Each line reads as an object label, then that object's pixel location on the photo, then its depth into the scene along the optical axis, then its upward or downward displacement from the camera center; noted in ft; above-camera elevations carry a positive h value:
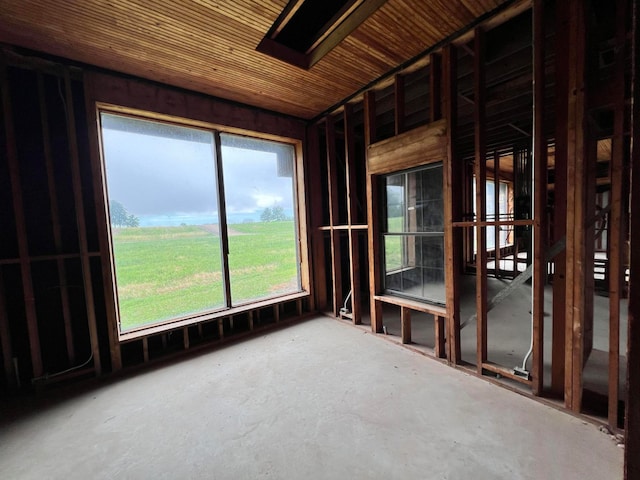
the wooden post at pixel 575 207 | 6.26 +0.10
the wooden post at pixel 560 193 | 6.57 +0.49
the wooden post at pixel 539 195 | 6.81 +0.49
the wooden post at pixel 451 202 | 8.54 +0.53
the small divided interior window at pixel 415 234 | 9.79 -0.59
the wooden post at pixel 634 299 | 3.26 -1.14
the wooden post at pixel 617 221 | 5.86 -0.26
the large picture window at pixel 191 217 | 10.46 +0.61
